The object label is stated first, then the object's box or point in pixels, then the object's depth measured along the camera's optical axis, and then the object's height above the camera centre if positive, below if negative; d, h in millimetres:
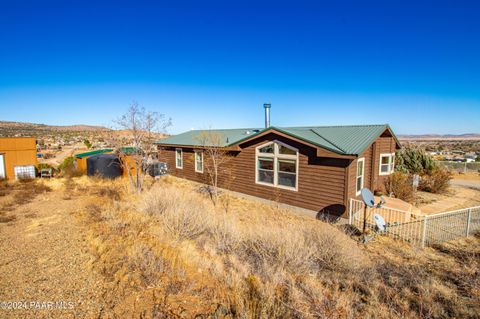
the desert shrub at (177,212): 7102 -2408
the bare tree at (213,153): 13266 -669
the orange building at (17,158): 16781 -1121
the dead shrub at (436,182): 14242 -2550
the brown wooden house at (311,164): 9289 -1084
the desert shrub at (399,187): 12352 -2461
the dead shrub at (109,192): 11645 -2649
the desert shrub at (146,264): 4675 -2630
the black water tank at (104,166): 16328 -1691
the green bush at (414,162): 15820 -1481
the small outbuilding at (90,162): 16312 -1529
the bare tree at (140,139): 12547 +139
